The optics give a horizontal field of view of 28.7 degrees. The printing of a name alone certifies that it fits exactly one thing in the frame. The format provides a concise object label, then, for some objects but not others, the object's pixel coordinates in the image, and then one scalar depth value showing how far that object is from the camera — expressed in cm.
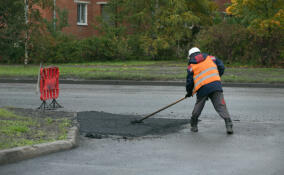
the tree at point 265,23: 2633
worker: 918
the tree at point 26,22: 2803
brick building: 4041
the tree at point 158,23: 3547
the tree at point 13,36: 2244
